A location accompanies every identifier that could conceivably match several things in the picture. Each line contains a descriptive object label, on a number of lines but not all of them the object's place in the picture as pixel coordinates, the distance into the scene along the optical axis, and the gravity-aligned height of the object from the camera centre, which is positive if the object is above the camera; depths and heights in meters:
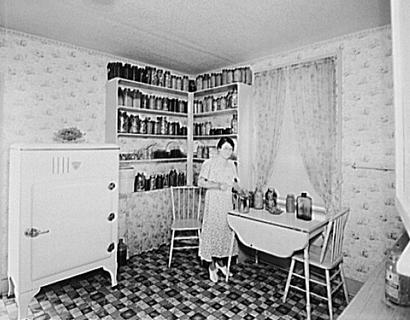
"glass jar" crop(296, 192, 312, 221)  2.70 -0.44
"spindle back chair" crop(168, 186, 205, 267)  3.63 -0.62
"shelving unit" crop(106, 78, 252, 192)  3.36 +0.54
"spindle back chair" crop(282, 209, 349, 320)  2.31 -0.82
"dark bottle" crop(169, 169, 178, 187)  3.94 -0.23
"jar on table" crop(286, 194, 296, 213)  2.96 -0.44
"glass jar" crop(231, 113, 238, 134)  3.50 +0.48
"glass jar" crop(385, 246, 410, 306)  1.13 -0.50
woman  3.01 -0.51
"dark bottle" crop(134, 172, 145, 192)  3.58 -0.27
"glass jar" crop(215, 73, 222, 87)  3.70 +1.10
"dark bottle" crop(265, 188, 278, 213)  2.98 -0.40
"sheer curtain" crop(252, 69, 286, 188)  3.27 +0.53
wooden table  2.38 -0.63
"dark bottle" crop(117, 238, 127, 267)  3.27 -1.08
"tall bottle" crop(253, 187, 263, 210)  3.07 -0.41
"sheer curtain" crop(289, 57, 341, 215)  2.85 +0.40
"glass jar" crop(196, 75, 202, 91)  4.03 +1.15
